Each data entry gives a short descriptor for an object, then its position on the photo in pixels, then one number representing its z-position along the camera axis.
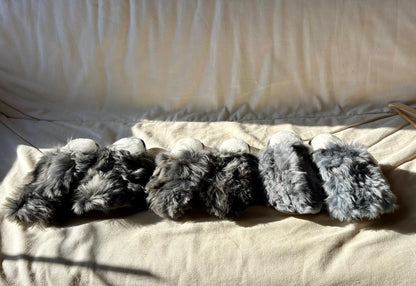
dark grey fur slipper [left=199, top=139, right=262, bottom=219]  0.87
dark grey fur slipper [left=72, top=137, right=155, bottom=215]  0.89
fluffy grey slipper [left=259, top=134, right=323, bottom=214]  0.85
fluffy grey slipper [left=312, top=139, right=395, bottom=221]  0.82
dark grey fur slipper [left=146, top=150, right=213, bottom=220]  0.88
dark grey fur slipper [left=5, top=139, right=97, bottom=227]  0.88
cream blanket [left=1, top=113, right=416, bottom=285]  0.78
